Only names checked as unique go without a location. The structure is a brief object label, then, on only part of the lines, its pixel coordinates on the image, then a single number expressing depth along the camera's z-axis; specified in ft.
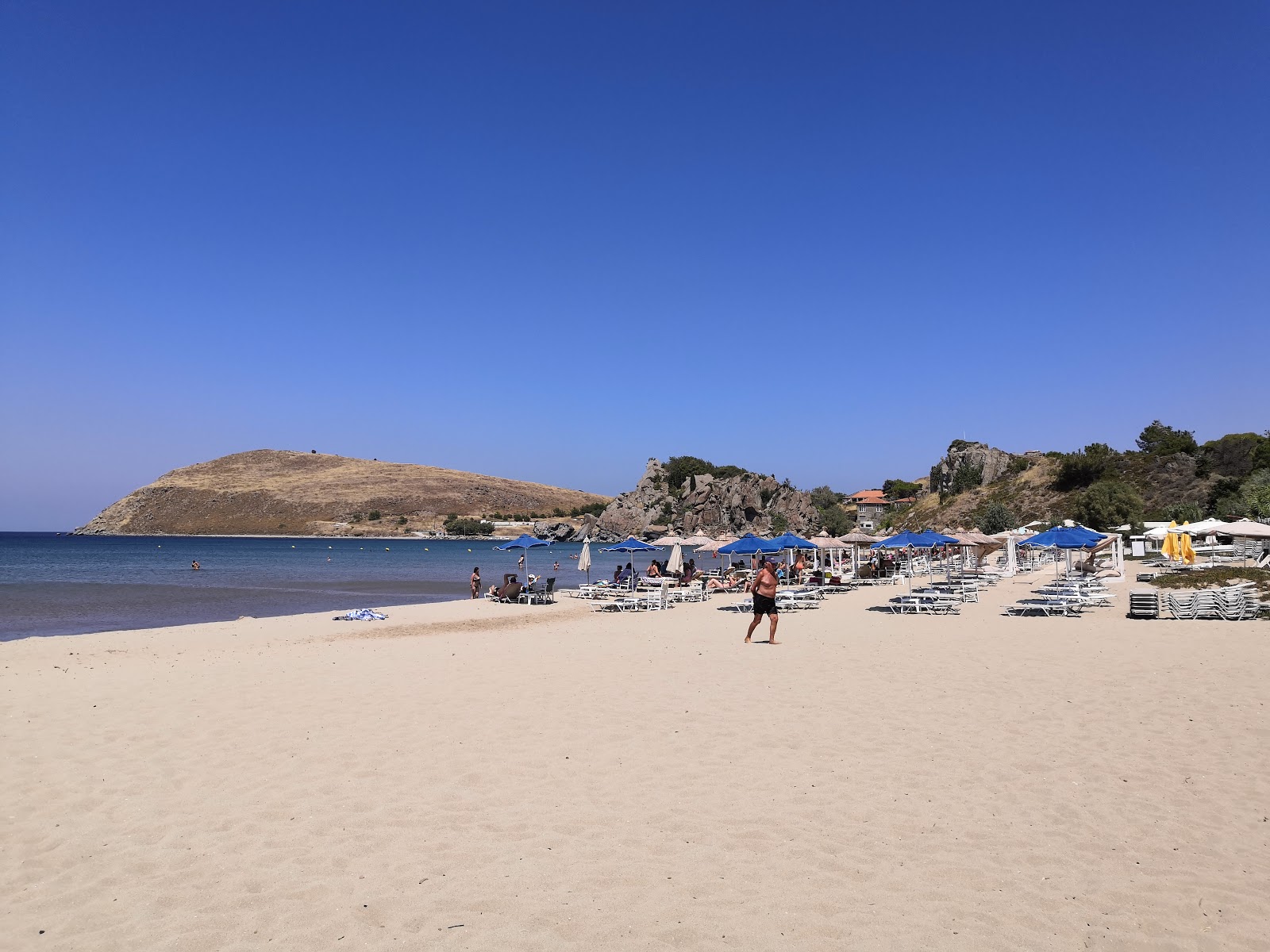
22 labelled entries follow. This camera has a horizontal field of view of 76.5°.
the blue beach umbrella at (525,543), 82.63
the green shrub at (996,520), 198.80
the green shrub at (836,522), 324.84
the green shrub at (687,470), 404.16
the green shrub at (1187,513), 150.30
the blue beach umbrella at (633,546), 82.38
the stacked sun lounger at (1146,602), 51.24
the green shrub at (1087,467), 215.31
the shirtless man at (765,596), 44.93
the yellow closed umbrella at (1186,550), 79.25
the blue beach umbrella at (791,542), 74.18
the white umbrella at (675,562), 83.56
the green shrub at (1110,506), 168.45
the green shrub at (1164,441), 214.28
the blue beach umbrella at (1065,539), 64.49
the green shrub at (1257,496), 130.41
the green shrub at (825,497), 435.12
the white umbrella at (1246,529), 74.13
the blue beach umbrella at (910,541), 75.66
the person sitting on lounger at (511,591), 81.10
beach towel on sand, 65.62
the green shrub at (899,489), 415.23
